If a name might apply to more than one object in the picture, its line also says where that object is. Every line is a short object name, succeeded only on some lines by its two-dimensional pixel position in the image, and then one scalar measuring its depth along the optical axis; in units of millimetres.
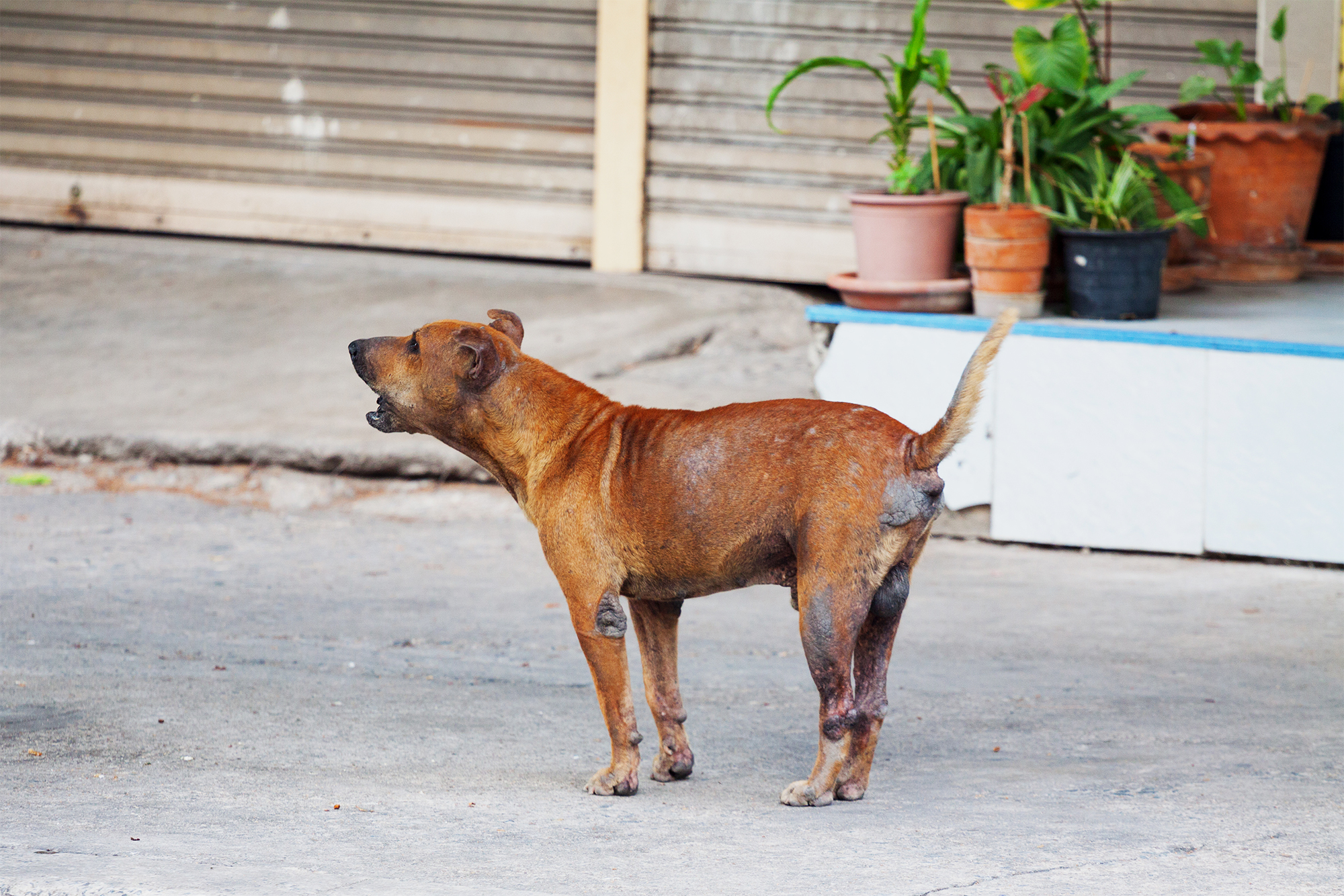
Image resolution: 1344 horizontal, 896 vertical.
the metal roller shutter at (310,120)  20422
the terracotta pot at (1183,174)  15201
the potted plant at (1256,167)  16344
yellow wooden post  19578
